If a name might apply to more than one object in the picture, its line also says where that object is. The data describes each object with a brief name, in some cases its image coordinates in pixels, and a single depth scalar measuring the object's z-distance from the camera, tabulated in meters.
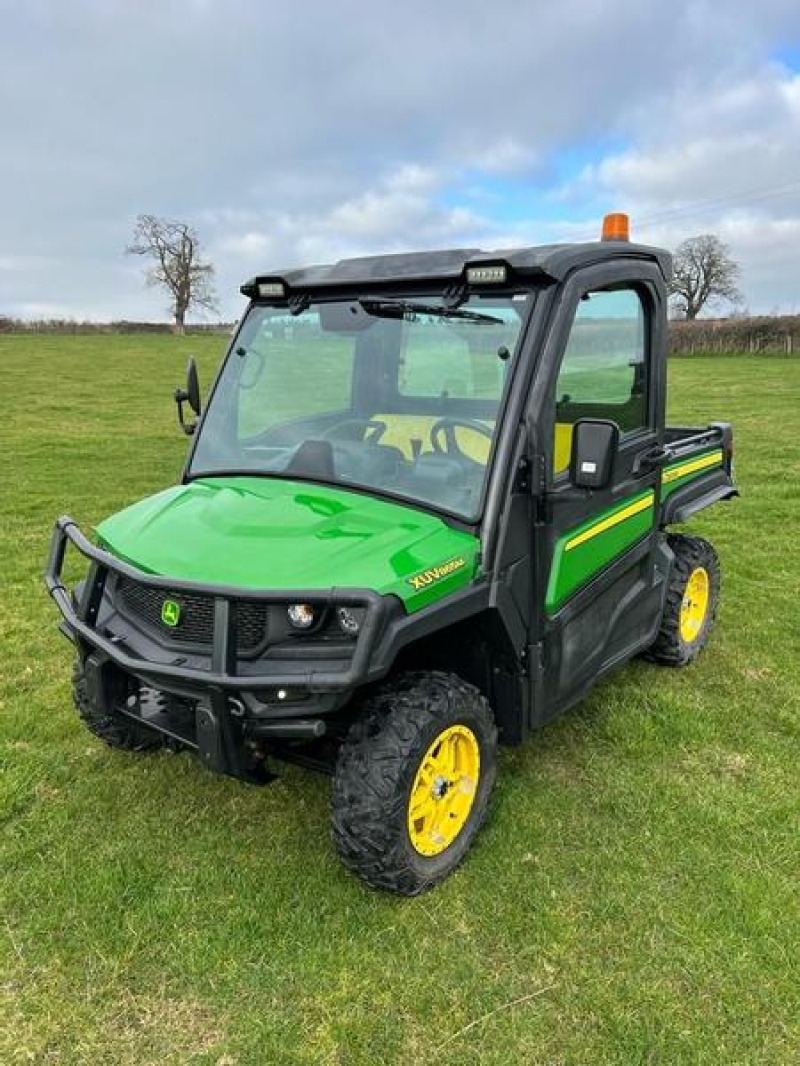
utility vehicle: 2.76
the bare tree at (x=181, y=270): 59.72
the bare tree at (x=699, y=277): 57.50
